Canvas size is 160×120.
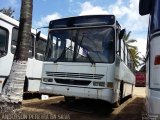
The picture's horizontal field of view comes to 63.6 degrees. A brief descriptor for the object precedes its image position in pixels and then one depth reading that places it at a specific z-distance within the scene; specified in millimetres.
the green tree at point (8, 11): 18251
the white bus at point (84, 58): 4050
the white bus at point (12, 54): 4677
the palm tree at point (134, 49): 19930
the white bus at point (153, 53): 2087
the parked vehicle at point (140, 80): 16131
